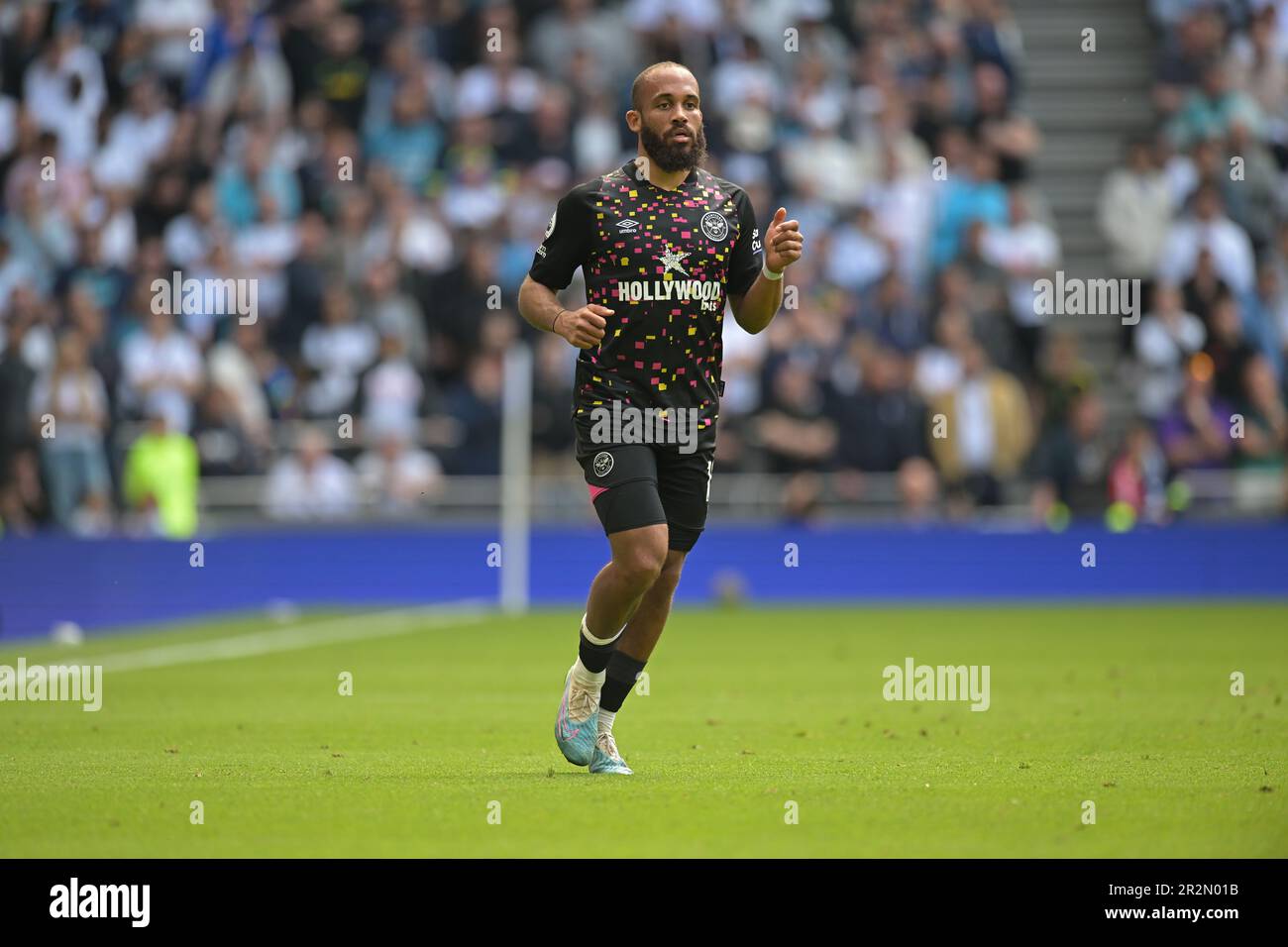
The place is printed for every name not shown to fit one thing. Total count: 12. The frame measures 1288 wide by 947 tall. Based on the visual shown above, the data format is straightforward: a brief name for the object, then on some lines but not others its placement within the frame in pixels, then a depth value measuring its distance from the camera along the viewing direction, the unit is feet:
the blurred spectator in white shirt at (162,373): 74.74
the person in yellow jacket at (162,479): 70.79
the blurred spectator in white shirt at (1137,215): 83.15
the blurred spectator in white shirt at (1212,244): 79.00
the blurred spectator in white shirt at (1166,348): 77.36
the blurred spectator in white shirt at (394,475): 74.18
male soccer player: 29.43
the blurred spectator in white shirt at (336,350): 75.92
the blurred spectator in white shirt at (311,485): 73.92
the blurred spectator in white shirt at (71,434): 72.23
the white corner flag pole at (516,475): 73.92
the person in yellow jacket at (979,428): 74.59
